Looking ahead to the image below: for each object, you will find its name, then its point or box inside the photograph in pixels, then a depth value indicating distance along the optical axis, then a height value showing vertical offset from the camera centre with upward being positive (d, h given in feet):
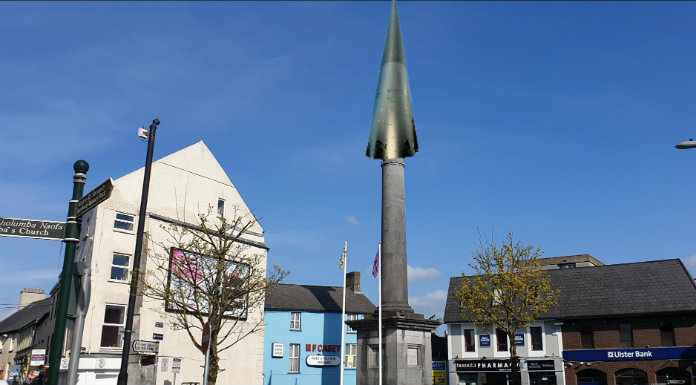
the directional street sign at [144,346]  72.08 +0.63
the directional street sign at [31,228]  39.04 +7.83
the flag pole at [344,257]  108.58 +17.15
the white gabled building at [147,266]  97.50 +13.67
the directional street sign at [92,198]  41.01 +10.35
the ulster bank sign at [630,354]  131.34 +0.66
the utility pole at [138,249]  53.26 +8.97
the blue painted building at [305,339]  150.82 +3.67
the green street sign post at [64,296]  36.99 +3.26
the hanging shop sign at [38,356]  89.86 -0.86
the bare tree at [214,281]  81.15 +10.39
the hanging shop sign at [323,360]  155.12 -1.66
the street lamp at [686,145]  59.31 +20.58
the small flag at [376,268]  95.25 +13.44
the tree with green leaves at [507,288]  119.14 +13.66
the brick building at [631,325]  132.87 +7.20
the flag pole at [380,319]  84.26 +4.93
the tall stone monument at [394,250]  86.58 +15.79
